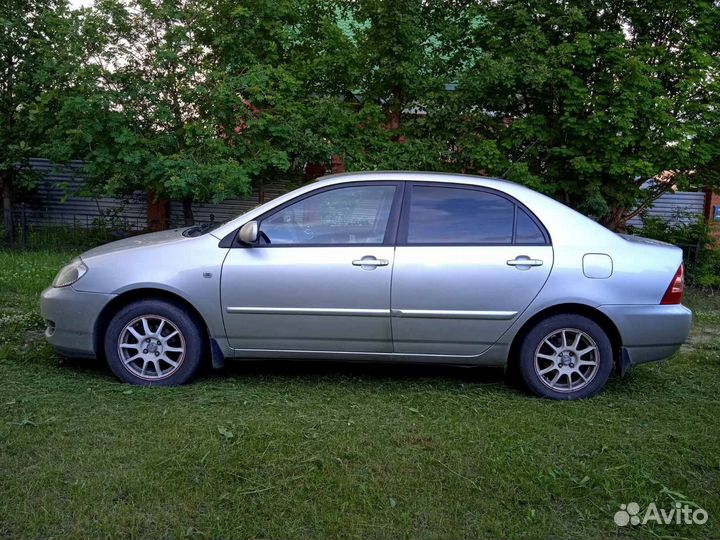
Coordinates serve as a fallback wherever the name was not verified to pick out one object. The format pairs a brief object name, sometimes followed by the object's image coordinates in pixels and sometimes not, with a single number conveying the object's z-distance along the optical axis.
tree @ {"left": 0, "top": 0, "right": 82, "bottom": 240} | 10.38
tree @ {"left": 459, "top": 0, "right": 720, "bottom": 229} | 9.30
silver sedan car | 4.89
